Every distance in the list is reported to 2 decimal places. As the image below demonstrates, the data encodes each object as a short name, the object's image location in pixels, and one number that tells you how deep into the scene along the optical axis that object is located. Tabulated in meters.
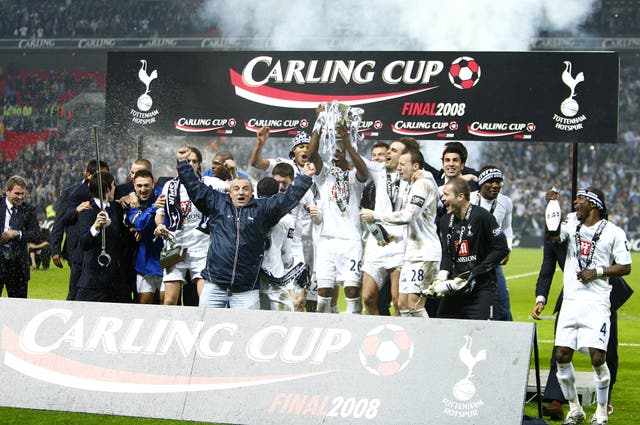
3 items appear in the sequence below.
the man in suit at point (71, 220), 9.93
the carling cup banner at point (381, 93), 10.18
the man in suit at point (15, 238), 10.51
